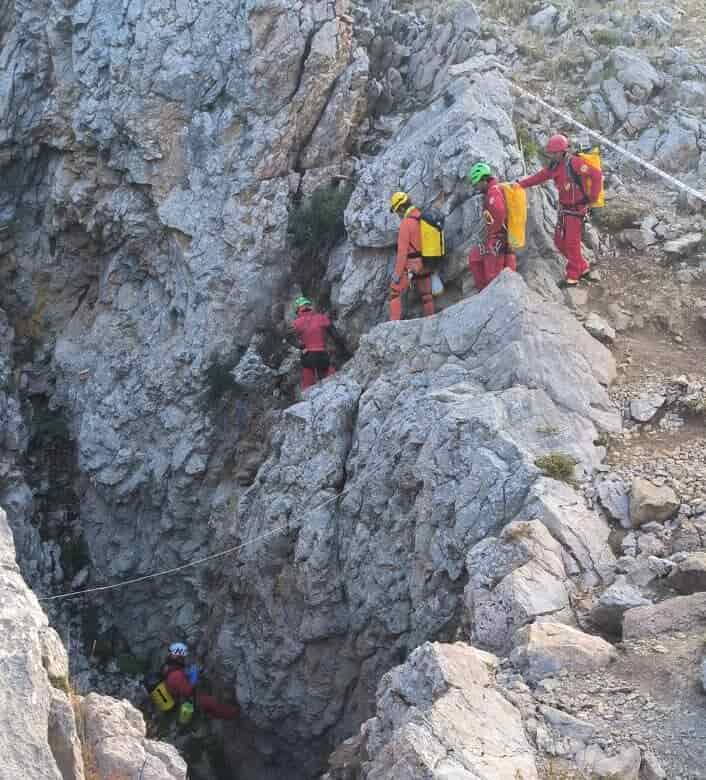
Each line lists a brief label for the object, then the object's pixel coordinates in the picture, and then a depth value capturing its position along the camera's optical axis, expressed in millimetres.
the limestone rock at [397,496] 11711
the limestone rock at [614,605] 9469
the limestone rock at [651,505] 10711
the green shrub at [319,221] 17609
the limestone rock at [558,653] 8750
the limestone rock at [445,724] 7605
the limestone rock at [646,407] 12398
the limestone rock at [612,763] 7570
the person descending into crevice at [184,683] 16812
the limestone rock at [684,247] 15336
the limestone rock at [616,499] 10922
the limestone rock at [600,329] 13977
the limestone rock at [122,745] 8250
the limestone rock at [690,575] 9469
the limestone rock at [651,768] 7547
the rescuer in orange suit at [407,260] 14562
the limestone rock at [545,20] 20875
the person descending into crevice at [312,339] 16156
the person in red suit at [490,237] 13789
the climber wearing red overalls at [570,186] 14133
